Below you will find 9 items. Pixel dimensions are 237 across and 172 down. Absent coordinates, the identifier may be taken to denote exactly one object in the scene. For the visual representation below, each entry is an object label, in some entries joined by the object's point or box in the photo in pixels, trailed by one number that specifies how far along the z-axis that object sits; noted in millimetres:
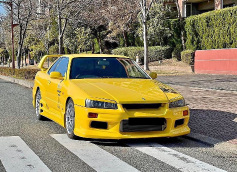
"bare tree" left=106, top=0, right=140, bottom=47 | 45094
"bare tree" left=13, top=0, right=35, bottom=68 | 35906
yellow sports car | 6289
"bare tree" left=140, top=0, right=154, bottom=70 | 30056
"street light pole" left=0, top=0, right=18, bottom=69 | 34000
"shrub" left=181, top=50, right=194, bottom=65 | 33756
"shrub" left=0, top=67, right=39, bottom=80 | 23812
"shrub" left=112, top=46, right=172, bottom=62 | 40188
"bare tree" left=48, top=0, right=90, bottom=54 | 29544
